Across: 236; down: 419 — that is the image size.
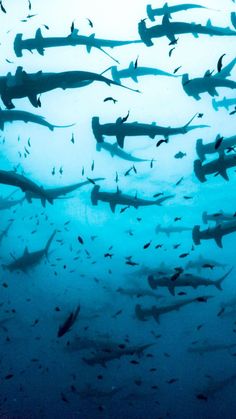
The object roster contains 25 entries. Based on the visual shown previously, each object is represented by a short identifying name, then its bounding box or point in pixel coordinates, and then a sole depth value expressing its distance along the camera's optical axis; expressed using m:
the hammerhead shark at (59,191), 11.07
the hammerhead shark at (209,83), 9.70
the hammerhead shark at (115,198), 11.84
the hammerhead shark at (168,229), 32.28
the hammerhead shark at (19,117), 11.55
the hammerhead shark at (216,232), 10.13
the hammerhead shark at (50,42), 10.78
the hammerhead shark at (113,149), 18.03
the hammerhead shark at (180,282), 10.69
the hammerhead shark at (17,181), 7.82
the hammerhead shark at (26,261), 13.52
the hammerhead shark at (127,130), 8.86
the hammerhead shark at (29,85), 7.07
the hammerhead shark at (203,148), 10.70
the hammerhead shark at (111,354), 11.69
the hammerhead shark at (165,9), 10.68
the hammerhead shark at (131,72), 12.86
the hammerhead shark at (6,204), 23.98
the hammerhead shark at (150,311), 13.68
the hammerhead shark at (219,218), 14.17
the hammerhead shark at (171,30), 9.48
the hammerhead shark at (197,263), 23.02
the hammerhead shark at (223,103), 16.31
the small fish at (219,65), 6.41
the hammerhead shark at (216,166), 8.89
